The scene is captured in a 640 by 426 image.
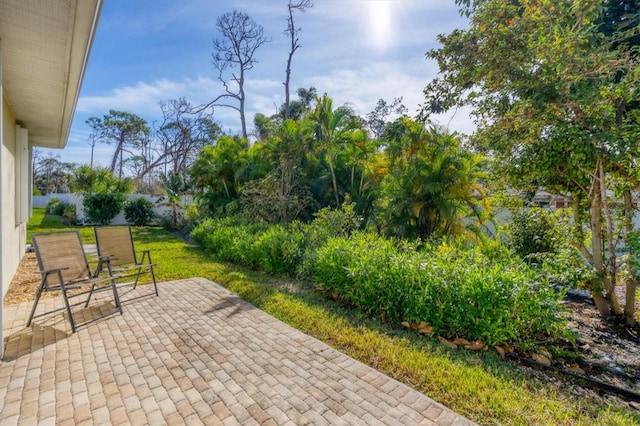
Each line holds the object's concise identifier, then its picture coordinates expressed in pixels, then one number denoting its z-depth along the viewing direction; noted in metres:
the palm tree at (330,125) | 10.55
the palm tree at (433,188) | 7.99
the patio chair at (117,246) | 5.44
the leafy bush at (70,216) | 18.66
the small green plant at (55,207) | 22.50
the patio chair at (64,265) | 4.06
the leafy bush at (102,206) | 17.94
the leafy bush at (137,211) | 19.10
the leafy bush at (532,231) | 6.91
